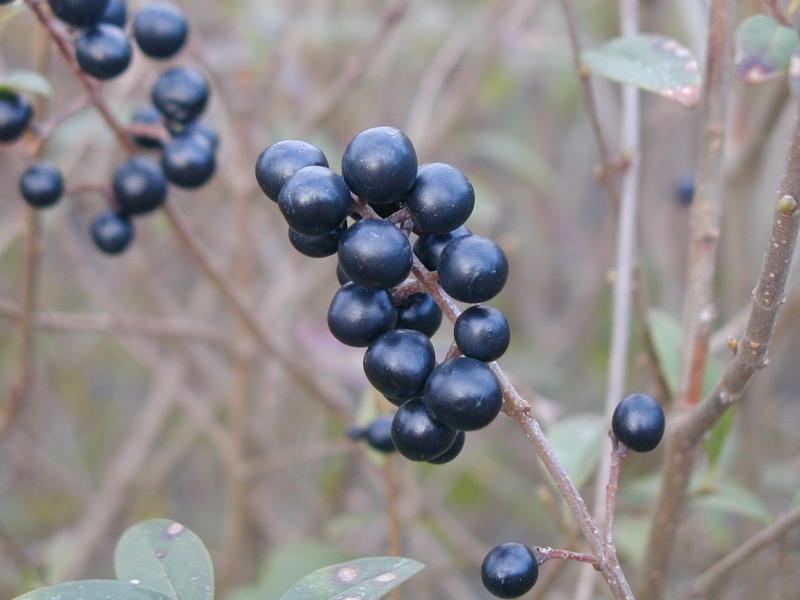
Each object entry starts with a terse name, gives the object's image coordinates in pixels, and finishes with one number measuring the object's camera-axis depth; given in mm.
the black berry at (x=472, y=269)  209
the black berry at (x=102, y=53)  264
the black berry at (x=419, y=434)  213
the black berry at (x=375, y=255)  206
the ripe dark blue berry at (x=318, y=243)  216
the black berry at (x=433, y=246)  217
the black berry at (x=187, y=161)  281
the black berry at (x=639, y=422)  220
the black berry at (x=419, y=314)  219
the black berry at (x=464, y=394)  206
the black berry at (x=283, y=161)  216
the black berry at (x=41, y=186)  277
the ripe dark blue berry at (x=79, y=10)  261
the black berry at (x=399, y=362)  210
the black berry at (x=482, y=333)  211
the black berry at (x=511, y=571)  212
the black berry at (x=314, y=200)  208
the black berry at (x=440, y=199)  211
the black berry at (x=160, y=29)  280
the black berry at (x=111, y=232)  291
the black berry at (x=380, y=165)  208
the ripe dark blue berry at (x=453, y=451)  222
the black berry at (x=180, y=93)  280
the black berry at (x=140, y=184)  283
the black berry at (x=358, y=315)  213
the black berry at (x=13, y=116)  274
